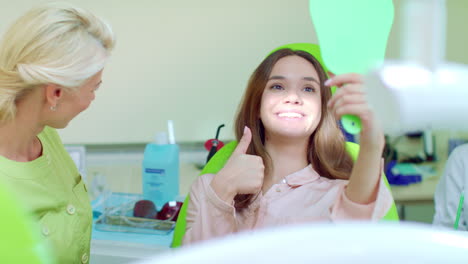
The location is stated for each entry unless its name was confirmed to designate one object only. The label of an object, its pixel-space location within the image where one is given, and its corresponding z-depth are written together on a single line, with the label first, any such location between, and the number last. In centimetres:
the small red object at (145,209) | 146
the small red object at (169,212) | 146
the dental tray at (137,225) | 143
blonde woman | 84
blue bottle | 160
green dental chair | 121
